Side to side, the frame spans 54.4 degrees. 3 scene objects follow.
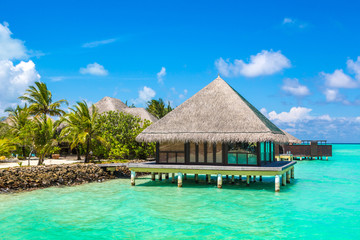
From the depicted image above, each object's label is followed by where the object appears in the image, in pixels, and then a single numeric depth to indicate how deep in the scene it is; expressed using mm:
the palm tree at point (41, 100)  34625
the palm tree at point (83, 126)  23220
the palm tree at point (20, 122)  20484
